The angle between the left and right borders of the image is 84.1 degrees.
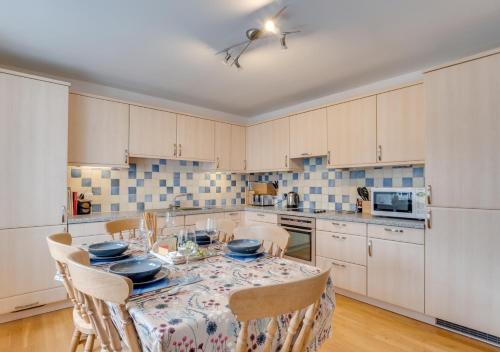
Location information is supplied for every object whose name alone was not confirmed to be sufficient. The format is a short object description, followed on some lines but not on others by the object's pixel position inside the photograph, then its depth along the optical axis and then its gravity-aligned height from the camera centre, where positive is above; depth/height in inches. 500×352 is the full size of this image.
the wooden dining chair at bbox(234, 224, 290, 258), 74.9 -15.6
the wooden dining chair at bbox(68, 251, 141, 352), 33.8 -15.5
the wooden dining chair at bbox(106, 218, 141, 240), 90.6 -15.5
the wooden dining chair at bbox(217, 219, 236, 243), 90.7 -15.8
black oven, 125.9 -26.7
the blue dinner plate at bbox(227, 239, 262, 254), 62.1 -15.3
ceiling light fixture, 75.8 +44.5
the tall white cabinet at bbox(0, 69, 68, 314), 94.3 -1.2
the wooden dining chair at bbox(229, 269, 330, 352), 30.6 -14.6
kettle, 158.4 -11.2
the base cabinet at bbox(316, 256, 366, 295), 109.3 -38.7
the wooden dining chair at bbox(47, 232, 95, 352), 51.5 -24.9
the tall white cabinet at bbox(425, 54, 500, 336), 81.5 -3.8
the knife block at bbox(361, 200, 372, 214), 124.7 -11.8
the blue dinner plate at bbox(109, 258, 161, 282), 44.7 -15.7
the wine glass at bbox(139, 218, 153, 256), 66.2 -13.0
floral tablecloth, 32.3 -17.3
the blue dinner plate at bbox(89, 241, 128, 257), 61.3 -16.0
